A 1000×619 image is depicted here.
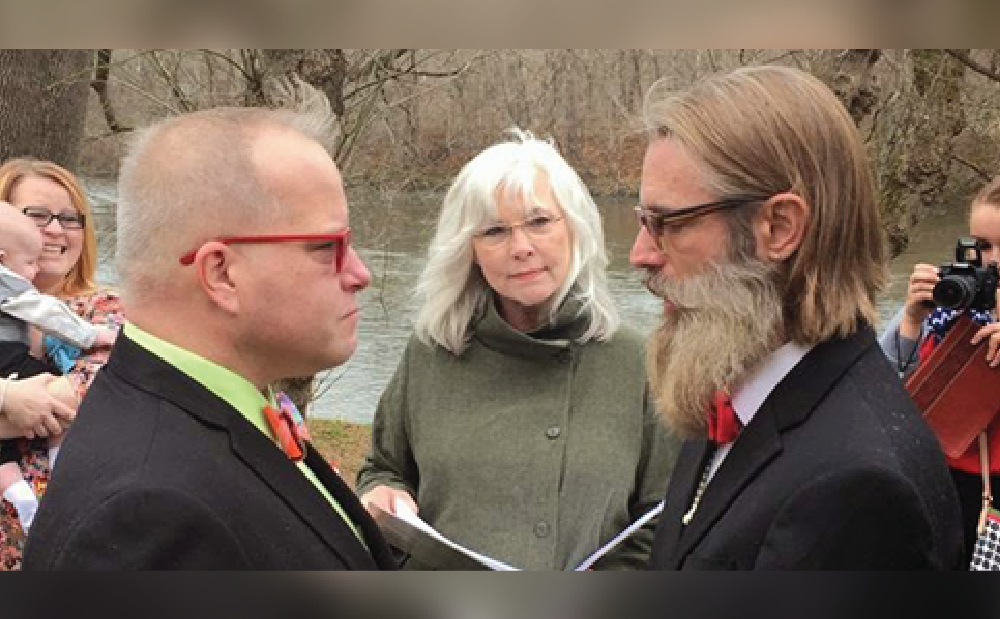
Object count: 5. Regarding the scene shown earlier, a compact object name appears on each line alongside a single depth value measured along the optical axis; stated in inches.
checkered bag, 112.8
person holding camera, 125.3
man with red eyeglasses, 64.9
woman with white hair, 118.8
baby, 139.1
